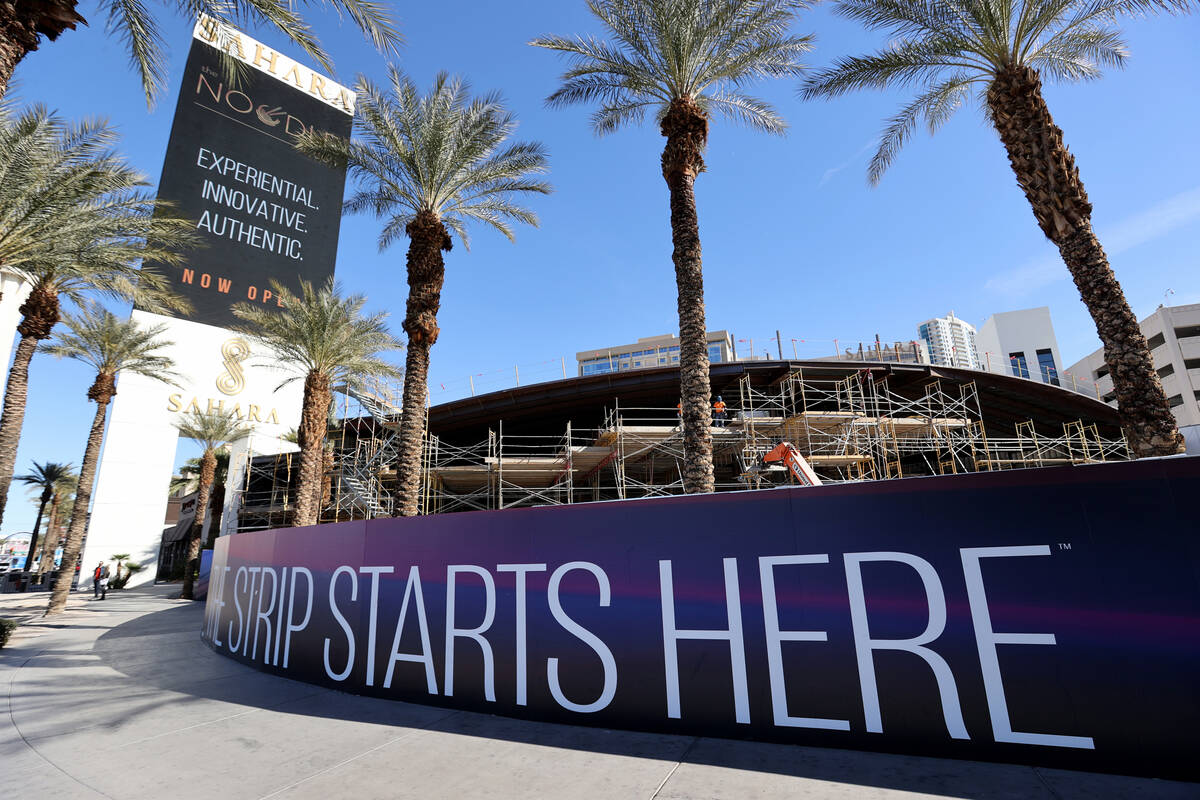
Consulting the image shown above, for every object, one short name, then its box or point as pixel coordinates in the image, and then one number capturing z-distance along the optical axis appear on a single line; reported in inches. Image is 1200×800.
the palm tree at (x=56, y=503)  1291.8
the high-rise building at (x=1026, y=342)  2586.1
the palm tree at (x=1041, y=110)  354.9
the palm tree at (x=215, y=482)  1199.6
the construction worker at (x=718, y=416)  750.8
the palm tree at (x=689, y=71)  433.1
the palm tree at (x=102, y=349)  846.5
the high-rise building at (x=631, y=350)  3454.7
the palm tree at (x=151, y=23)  250.1
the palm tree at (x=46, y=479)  1656.0
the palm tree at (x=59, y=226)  475.2
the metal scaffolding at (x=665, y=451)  840.3
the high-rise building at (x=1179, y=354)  1721.2
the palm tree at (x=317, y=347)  772.0
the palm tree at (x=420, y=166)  574.6
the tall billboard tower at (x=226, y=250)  1344.7
